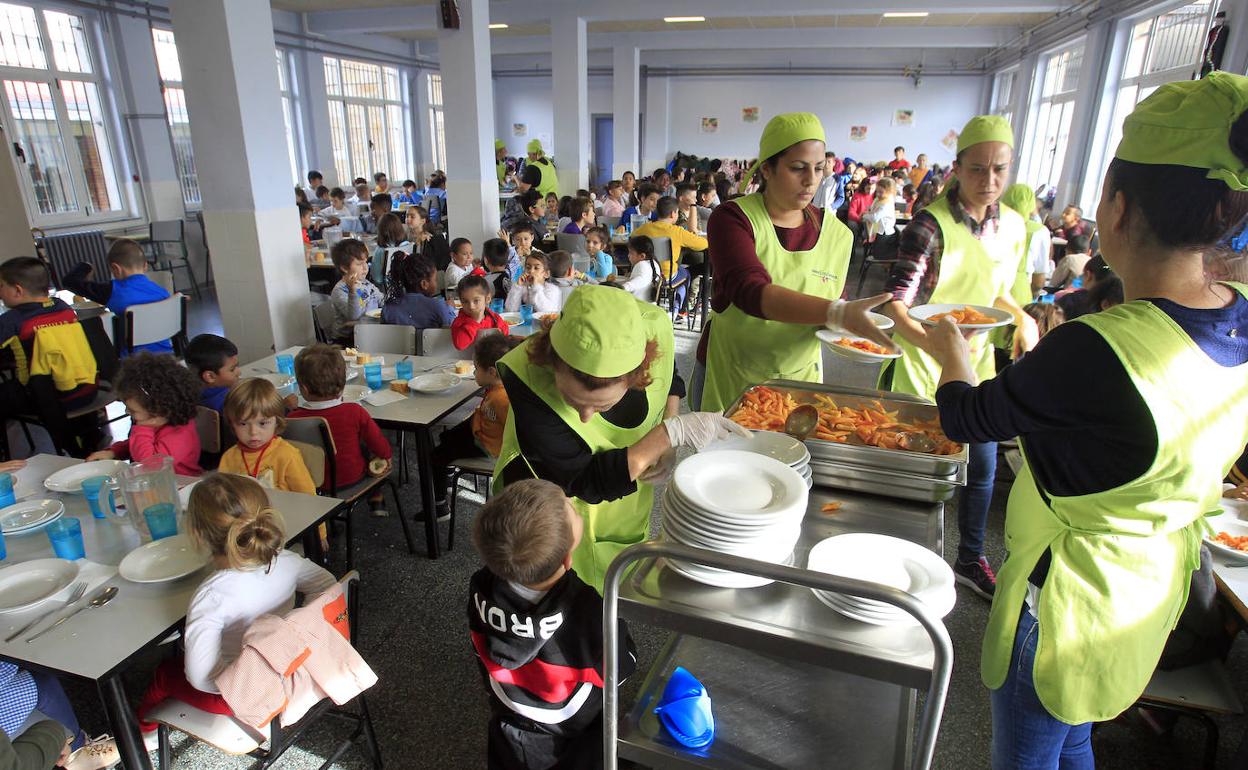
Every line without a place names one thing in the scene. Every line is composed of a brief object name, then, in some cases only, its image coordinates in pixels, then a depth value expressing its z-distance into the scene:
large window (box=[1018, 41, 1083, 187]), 10.46
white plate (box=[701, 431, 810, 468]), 1.49
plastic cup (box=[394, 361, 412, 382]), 3.33
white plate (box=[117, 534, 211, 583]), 1.77
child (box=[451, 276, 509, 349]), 3.81
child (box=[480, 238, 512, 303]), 5.31
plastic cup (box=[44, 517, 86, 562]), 1.87
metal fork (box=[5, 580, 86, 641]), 1.59
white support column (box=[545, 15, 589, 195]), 10.38
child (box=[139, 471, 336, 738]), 1.63
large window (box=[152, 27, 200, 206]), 9.40
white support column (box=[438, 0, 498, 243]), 6.83
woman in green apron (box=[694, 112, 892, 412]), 1.90
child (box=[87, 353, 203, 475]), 2.49
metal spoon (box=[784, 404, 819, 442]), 1.69
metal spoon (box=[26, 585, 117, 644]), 1.69
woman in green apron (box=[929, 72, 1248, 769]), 0.96
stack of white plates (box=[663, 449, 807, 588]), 1.14
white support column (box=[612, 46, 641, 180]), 13.59
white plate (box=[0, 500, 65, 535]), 1.99
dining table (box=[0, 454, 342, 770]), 1.53
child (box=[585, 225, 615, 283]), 5.82
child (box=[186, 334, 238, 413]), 3.01
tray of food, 1.57
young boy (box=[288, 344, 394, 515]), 2.78
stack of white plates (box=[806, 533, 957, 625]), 1.07
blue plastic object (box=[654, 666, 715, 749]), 1.28
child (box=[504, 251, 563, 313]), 4.75
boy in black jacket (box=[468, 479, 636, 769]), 1.42
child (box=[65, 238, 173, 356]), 4.55
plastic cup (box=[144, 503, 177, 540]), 1.94
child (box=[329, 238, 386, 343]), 4.50
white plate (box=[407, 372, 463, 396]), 3.19
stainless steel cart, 1.00
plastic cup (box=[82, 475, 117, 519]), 2.07
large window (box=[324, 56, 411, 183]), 13.67
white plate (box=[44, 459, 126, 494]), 2.22
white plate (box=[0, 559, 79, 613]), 1.69
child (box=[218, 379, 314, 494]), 2.39
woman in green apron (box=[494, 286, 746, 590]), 1.29
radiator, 7.83
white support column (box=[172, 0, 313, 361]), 4.36
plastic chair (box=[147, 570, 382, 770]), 1.68
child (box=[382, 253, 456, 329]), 4.14
